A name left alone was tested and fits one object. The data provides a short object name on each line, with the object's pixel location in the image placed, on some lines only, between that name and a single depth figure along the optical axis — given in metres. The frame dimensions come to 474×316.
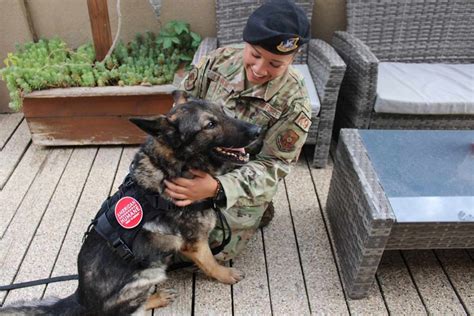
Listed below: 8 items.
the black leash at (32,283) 2.10
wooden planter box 3.14
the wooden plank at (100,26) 3.21
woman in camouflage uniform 1.64
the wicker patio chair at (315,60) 2.88
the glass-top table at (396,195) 1.92
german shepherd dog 1.68
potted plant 3.13
